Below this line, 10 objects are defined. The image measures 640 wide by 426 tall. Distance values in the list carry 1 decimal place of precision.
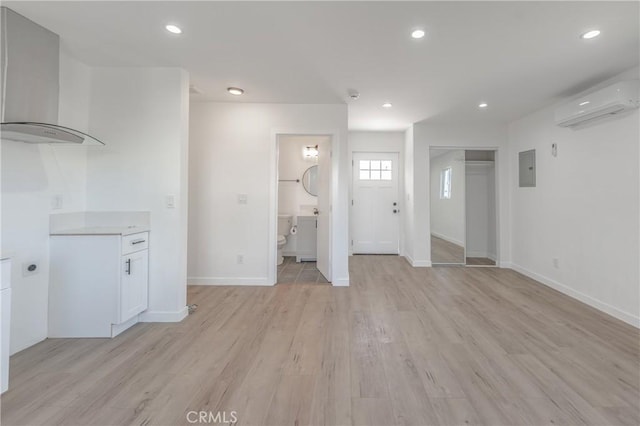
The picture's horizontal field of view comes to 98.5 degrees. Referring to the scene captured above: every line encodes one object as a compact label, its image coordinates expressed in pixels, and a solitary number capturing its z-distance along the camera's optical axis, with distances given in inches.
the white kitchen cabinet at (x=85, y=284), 87.9
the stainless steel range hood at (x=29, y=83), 73.9
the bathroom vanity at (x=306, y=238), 199.9
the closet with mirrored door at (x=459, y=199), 188.1
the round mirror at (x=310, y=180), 214.2
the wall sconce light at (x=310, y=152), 213.8
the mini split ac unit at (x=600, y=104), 98.8
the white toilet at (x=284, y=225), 199.9
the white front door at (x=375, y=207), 223.9
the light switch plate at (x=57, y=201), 91.4
